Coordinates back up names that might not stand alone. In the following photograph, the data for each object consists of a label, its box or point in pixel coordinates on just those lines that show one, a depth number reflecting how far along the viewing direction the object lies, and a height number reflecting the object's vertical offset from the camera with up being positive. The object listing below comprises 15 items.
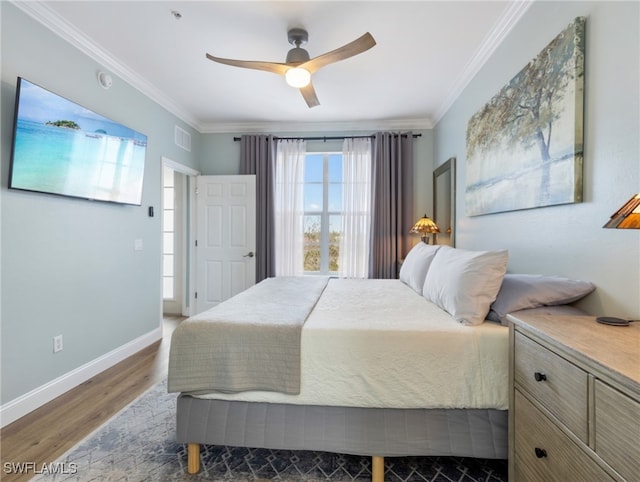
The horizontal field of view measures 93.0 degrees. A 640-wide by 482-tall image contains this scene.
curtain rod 4.20 +1.40
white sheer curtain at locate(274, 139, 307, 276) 4.25 +0.42
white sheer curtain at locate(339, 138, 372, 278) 4.19 +0.49
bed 1.38 -0.67
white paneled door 4.23 -0.03
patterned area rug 1.49 -1.17
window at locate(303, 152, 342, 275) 4.38 +0.38
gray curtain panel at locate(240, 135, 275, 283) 4.22 +0.65
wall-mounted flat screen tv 1.91 +0.63
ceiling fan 2.12 +1.26
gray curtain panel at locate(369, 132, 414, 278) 4.08 +0.47
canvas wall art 1.48 +0.64
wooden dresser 0.74 -0.47
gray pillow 1.41 -0.25
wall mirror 3.28 +0.45
